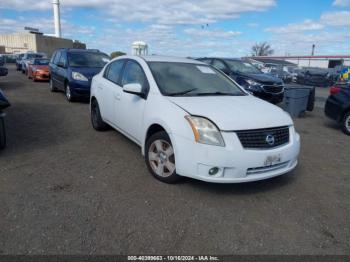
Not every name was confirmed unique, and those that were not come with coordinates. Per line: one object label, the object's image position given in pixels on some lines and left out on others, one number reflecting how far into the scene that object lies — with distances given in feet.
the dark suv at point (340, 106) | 23.73
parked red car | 53.52
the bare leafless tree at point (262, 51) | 285.84
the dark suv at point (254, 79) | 32.04
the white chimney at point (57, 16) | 202.30
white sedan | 10.89
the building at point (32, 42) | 221.05
